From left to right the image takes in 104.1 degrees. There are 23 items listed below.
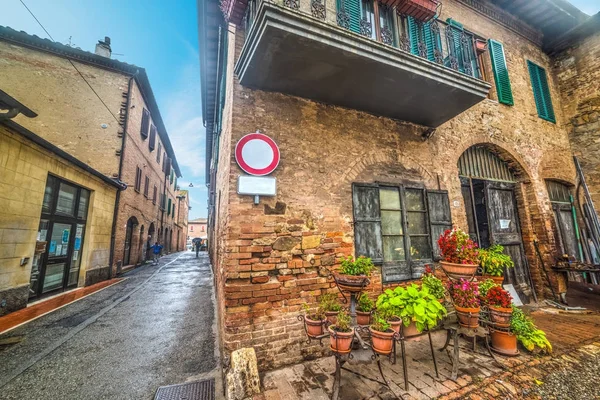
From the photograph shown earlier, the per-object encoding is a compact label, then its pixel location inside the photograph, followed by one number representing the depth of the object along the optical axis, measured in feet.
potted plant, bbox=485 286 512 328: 10.52
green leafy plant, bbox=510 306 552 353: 10.56
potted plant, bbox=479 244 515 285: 14.11
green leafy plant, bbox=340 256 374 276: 9.99
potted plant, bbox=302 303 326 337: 8.75
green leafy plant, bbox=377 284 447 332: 8.72
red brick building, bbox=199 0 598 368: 10.14
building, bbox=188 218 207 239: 214.48
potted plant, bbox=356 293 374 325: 9.77
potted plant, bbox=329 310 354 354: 7.69
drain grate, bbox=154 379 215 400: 8.29
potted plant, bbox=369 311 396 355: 7.83
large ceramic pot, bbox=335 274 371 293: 9.22
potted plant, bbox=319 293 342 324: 9.58
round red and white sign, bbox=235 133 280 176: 10.81
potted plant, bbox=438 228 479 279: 10.21
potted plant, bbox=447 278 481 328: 10.16
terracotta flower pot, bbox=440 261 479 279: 10.11
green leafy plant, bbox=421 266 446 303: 10.64
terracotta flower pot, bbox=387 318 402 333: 8.58
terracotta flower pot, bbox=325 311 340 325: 9.58
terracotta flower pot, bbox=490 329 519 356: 10.42
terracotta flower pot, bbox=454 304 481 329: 10.10
